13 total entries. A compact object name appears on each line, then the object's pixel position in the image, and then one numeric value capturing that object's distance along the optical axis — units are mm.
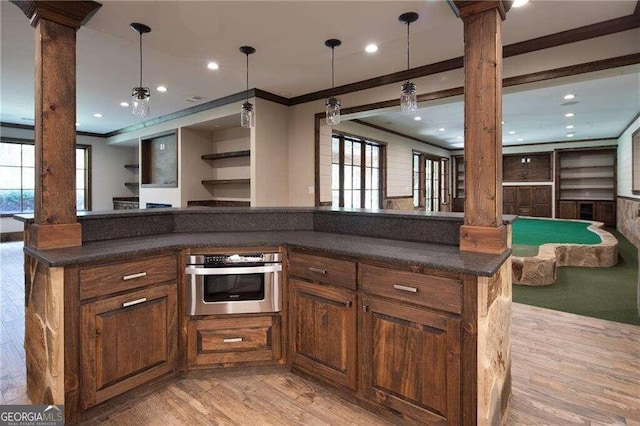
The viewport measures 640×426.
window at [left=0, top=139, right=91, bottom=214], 8266
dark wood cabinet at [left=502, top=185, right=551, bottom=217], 11797
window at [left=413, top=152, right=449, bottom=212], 10227
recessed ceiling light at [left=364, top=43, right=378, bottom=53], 3208
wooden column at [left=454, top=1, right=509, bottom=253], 2057
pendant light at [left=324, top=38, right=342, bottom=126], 3105
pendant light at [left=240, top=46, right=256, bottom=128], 3428
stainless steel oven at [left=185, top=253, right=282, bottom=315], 2371
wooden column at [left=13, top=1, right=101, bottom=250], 2135
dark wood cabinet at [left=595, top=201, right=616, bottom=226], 10906
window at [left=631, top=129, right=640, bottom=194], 7426
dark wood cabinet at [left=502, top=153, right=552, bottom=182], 11891
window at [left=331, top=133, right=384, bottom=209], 6668
